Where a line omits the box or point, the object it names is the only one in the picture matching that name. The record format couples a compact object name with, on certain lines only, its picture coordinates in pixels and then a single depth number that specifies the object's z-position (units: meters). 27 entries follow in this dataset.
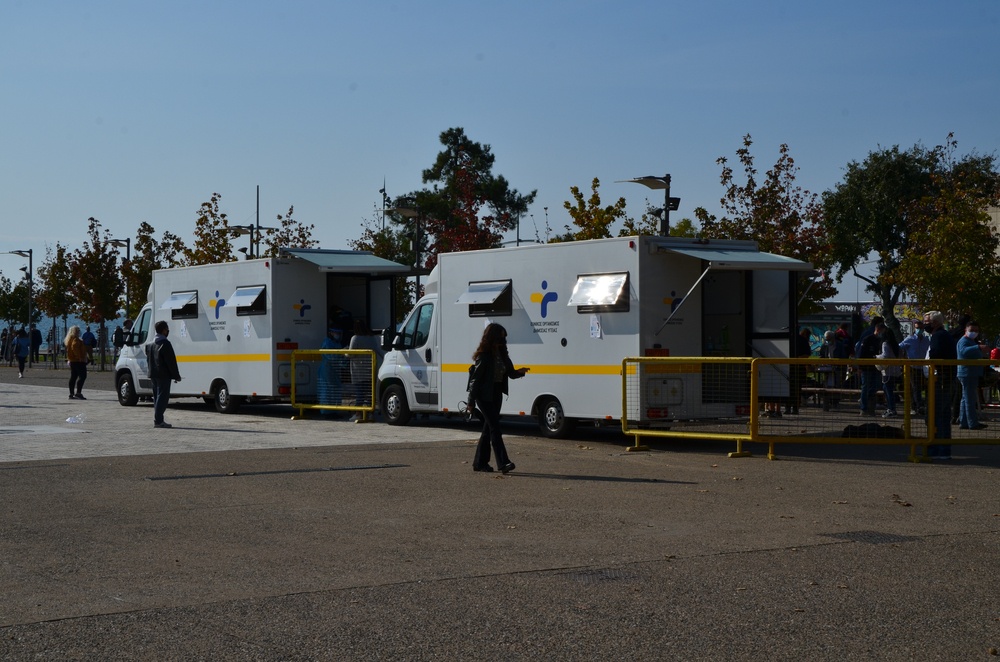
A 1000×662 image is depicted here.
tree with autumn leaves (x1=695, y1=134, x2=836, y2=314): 32.31
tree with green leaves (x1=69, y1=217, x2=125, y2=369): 52.56
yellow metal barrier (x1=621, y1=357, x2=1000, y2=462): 14.65
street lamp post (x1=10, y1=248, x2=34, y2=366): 63.04
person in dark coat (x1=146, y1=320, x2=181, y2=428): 19.81
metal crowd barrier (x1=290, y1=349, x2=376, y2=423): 20.98
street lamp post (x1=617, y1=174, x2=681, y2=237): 25.92
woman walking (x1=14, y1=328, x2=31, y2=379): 42.18
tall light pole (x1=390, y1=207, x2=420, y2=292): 30.25
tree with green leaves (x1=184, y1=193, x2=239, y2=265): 46.16
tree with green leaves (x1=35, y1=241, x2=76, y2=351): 58.38
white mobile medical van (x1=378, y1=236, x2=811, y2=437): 16.11
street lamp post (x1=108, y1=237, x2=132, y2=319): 51.17
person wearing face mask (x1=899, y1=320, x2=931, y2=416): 20.69
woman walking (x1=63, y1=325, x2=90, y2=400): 27.34
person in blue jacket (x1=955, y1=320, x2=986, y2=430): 15.68
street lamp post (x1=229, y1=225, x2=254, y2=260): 41.56
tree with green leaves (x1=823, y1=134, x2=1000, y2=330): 28.64
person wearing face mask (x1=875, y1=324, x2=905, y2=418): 15.03
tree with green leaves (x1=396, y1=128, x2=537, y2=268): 61.72
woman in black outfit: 13.18
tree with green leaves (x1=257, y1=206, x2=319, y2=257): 48.66
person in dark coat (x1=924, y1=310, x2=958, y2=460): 14.61
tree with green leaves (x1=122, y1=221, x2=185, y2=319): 50.56
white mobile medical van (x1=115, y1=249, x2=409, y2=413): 22.22
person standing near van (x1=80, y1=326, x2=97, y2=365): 47.62
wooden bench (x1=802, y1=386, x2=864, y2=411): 15.47
